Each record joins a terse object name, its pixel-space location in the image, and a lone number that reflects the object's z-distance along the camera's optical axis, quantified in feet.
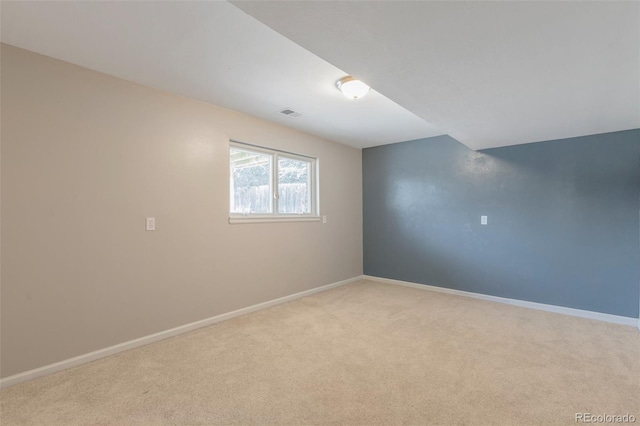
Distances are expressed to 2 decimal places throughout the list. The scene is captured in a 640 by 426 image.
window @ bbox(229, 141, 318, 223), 11.83
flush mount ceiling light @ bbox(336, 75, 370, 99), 8.36
